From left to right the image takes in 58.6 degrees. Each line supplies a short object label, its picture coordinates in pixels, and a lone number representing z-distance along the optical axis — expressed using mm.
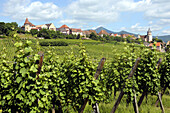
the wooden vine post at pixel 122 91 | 5677
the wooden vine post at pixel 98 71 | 4875
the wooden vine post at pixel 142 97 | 7812
